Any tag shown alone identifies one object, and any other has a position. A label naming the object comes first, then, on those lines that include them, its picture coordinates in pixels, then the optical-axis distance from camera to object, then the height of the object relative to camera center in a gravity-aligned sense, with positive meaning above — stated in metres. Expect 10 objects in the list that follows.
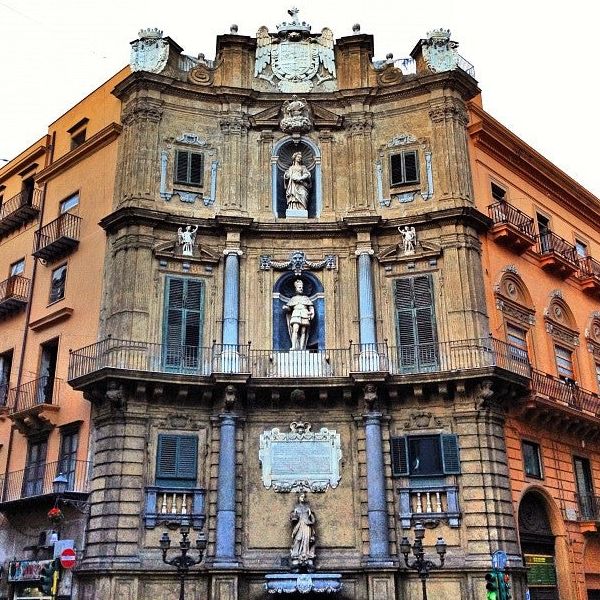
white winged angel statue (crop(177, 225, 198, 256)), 23.92 +10.99
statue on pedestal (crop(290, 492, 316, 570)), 20.64 +2.32
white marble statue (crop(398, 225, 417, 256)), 24.09 +10.96
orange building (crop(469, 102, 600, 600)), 23.06 +8.82
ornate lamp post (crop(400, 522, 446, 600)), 18.81 +1.74
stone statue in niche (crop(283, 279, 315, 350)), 23.48 +8.67
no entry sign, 19.20 +1.72
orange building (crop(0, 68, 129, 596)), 23.20 +9.88
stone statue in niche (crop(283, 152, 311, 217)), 25.09 +13.02
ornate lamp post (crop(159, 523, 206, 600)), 18.66 +1.79
